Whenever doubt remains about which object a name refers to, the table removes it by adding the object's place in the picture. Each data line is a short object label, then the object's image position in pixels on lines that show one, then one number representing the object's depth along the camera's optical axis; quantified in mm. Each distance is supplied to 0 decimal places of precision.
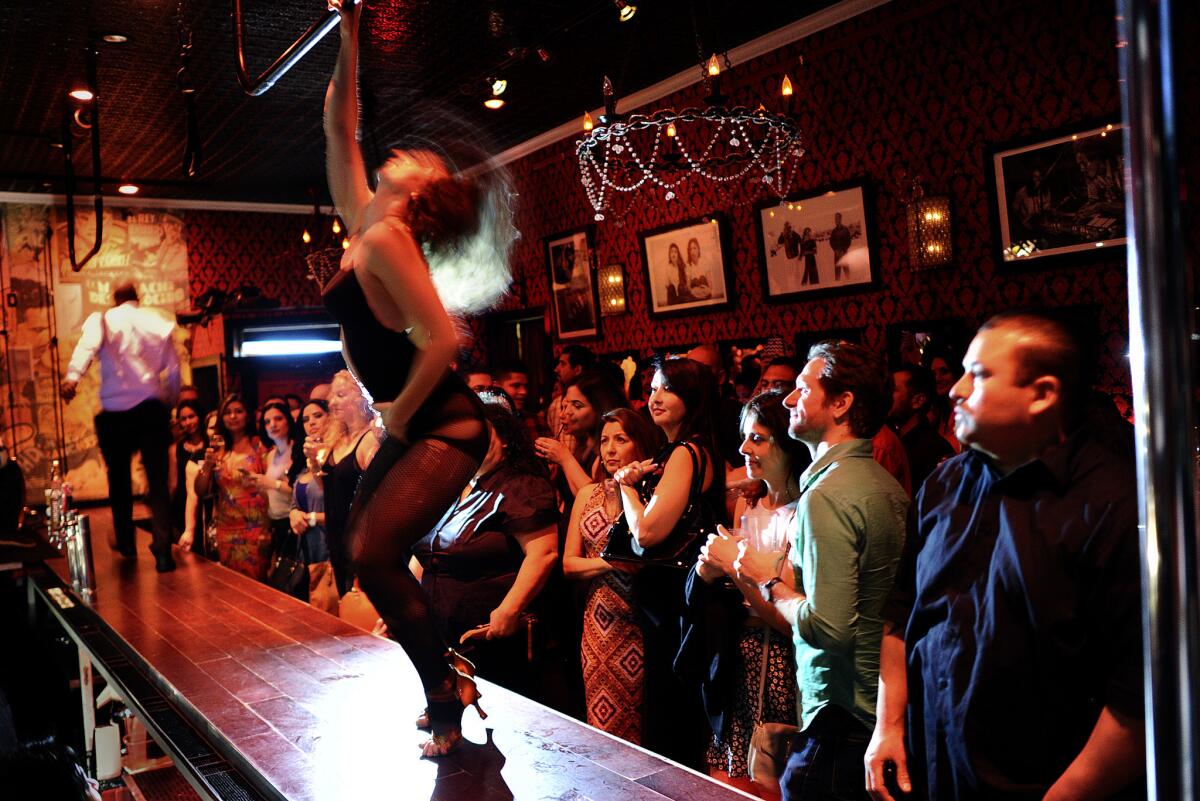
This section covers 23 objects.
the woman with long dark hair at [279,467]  4770
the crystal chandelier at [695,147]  4352
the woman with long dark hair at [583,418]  3668
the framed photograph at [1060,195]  4758
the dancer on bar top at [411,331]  1807
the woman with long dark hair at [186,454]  5509
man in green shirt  1867
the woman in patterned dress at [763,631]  2396
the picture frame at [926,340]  5418
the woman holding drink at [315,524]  4168
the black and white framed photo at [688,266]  7012
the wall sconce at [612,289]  8016
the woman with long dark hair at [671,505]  2762
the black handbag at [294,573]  4301
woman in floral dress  4809
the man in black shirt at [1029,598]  1305
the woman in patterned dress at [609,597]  2938
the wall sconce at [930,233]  5496
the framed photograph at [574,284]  8344
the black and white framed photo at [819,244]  5973
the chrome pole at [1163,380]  459
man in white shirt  5055
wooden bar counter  1868
